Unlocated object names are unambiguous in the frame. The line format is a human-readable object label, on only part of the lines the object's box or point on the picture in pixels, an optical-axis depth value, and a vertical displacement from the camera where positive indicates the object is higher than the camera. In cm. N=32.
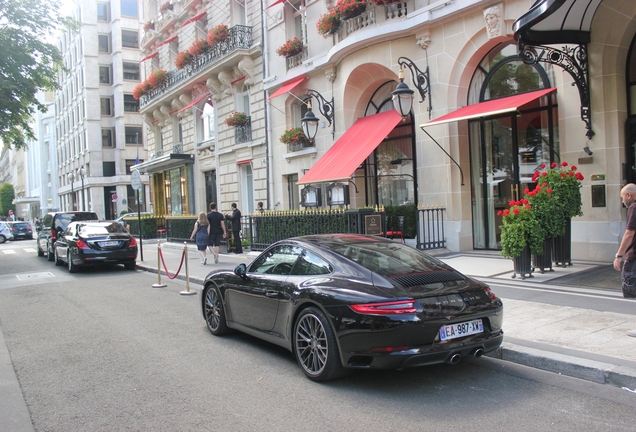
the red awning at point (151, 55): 3192 +1006
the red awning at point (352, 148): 1464 +183
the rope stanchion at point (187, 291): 1077 -162
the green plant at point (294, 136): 1895 +275
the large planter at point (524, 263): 935 -113
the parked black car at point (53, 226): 1978 -21
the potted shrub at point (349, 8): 1512 +597
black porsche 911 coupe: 452 -95
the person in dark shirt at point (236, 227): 1777 -50
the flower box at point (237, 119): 2245 +410
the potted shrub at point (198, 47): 2431 +803
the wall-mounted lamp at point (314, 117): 1711 +312
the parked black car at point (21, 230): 4122 -65
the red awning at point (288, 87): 1892 +460
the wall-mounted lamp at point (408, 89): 1324 +315
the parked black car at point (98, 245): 1495 -78
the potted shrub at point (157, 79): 2962 +803
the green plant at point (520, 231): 902 -53
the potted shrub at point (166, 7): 2981 +1218
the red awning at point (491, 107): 1147 +227
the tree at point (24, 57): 2084 +689
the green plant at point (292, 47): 1922 +614
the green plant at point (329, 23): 1623 +595
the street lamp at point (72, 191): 5972 +335
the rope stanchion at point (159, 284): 1203 -161
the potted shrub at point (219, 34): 2259 +797
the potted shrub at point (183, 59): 2555 +784
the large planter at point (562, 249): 1008 -98
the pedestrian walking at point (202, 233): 1570 -57
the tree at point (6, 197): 11348 +571
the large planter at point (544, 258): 966 -110
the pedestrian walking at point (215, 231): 1581 -52
